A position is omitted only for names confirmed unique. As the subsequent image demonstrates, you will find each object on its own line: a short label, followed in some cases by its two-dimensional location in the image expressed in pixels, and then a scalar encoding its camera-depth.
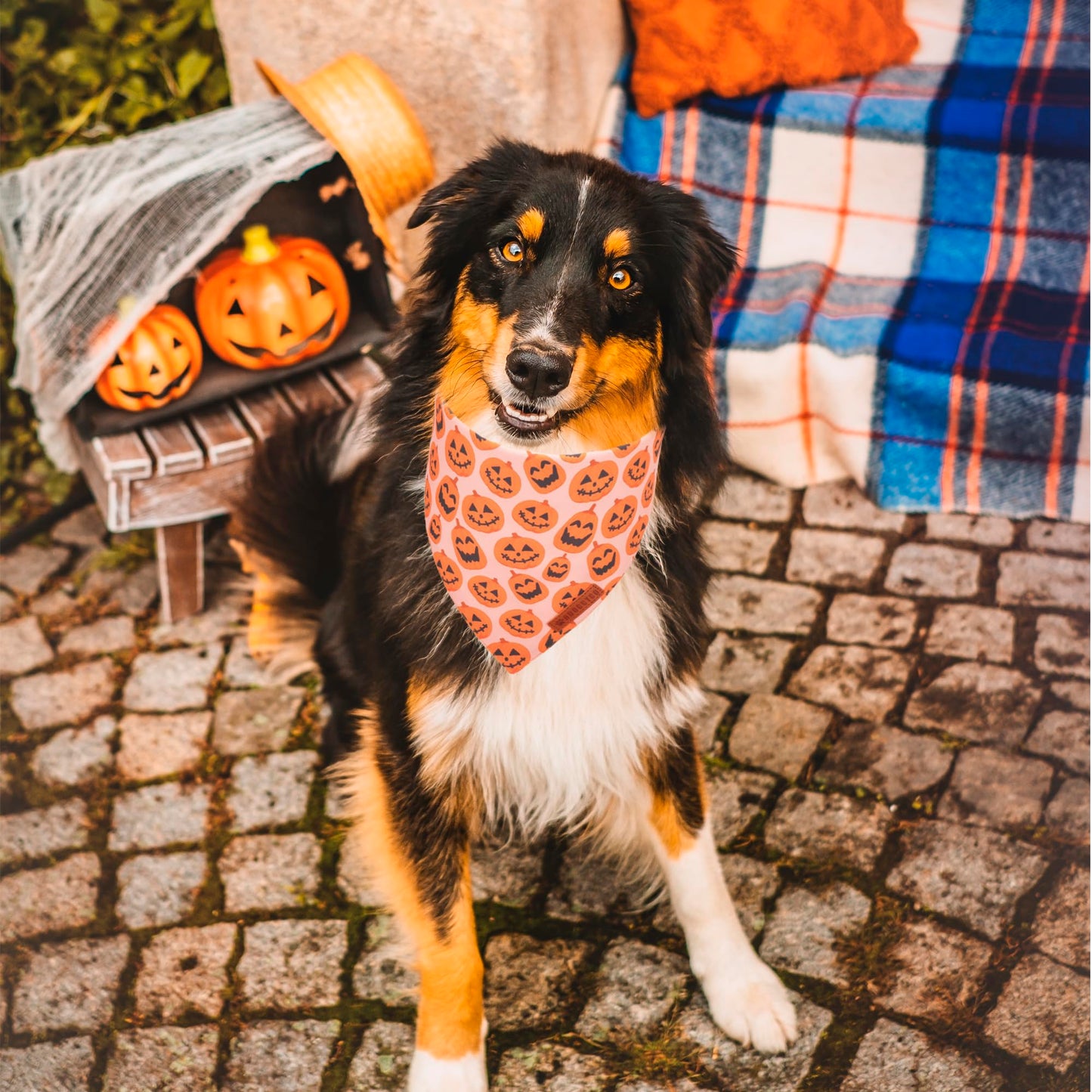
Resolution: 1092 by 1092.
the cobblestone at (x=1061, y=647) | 3.14
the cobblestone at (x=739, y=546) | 3.56
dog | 1.99
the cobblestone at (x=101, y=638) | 3.32
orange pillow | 3.87
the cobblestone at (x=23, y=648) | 3.26
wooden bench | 3.15
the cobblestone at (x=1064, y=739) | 2.88
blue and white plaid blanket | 3.74
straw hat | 3.18
